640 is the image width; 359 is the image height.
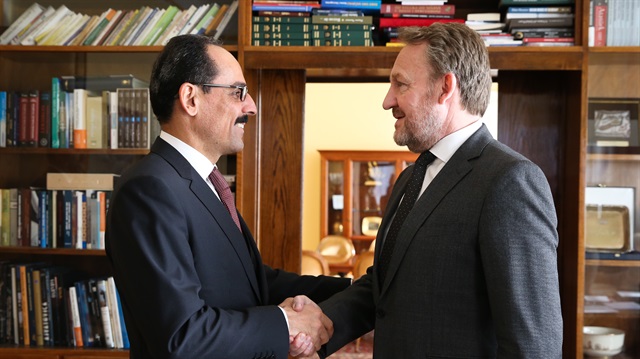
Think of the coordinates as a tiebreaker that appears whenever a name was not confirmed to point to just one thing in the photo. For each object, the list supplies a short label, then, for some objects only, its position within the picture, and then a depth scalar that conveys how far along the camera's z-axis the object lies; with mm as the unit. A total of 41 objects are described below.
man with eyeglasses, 1825
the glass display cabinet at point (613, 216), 3285
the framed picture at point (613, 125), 3283
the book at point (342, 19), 3277
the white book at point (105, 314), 3418
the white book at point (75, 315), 3434
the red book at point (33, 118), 3500
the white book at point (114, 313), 3414
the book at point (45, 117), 3494
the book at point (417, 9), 3316
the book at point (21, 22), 3525
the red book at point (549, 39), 3193
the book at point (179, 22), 3434
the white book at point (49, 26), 3506
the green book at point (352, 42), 3275
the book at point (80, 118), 3479
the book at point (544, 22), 3207
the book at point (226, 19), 3363
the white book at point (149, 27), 3451
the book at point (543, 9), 3223
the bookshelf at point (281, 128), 3273
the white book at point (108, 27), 3475
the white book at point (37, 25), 3518
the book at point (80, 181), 3484
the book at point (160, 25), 3443
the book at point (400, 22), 3291
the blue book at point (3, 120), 3512
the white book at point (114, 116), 3463
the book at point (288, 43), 3303
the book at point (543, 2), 3223
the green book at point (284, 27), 3301
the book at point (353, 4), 3299
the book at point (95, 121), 3471
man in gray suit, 1727
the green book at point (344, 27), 3277
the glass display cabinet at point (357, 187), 6281
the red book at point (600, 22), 3199
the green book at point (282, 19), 3299
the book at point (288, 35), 3303
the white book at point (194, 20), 3424
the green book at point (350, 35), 3279
